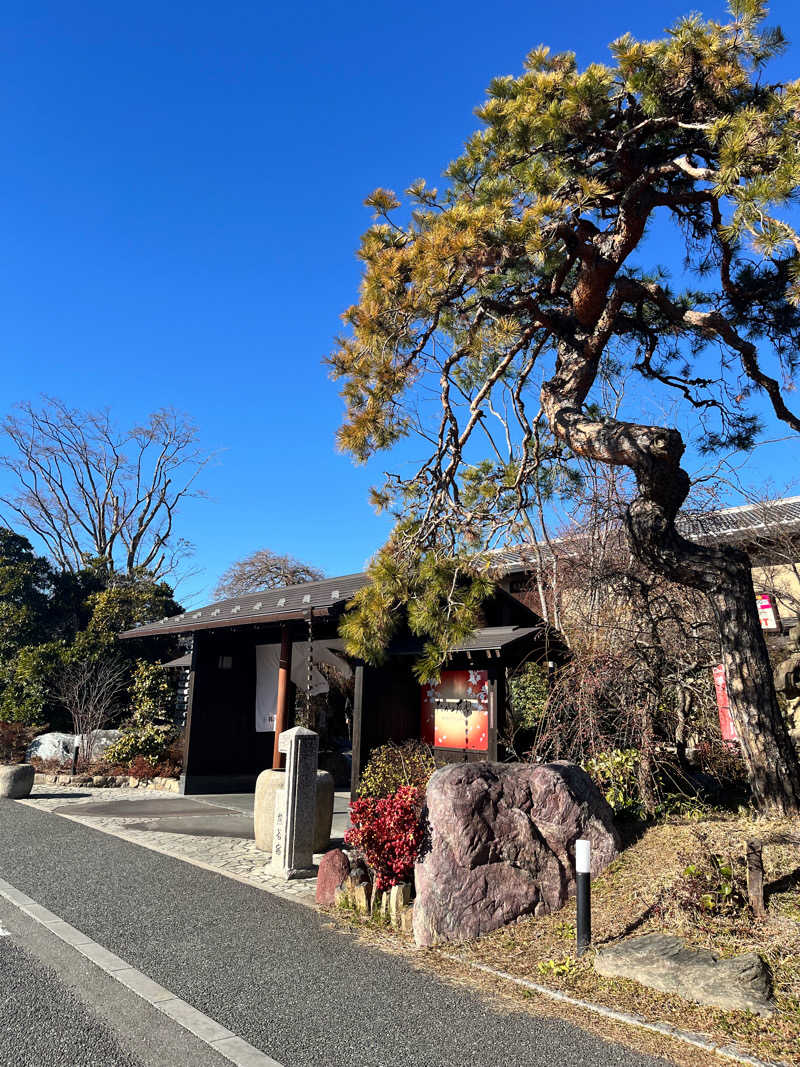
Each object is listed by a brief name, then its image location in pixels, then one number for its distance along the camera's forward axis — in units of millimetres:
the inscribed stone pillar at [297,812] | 7500
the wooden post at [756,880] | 4719
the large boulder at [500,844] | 5422
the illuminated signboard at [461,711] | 9914
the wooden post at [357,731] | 9812
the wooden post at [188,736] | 13828
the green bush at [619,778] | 6871
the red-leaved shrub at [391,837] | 5797
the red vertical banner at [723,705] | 5898
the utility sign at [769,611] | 9398
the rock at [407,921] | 5613
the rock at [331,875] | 6340
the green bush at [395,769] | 8828
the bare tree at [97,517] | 29938
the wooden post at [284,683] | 12305
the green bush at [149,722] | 15422
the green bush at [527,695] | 10297
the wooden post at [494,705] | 9133
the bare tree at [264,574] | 31562
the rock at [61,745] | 16375
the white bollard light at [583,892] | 4824
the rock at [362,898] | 6043
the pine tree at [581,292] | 5496
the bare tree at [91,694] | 16594
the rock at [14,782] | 12819
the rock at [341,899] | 6219
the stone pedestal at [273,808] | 8230
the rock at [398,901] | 5754
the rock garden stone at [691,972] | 3941
